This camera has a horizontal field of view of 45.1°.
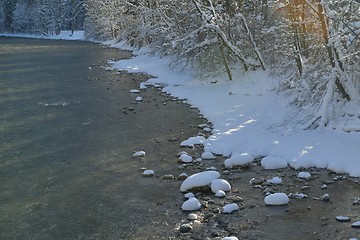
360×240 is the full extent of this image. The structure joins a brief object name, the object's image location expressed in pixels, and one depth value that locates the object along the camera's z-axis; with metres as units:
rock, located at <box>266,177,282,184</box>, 10.24
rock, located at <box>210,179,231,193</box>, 9.84
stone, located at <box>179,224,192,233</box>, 7.96
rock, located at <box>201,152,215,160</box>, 12.24
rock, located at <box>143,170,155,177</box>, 10.99
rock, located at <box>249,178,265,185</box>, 10.27
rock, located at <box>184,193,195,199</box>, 9.57
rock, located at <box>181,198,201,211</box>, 8.91
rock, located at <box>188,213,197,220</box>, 8.48
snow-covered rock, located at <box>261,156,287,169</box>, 11.28
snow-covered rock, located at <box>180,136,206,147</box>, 13.47
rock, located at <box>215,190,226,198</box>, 9.55
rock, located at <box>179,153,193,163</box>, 11.93
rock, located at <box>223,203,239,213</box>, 8.77
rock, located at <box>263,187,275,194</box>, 9.69
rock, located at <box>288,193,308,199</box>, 9.39
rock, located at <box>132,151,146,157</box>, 12.55
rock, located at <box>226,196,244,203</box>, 9.34
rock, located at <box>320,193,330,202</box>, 9.18
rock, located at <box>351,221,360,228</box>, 7.89
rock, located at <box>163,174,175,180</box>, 10.74
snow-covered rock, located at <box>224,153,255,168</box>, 11.50
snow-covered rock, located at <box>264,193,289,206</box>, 9.06
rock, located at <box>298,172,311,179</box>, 10.46
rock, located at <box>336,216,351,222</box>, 8.20
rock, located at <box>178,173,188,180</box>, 10.71
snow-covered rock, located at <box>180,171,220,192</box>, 9.92
